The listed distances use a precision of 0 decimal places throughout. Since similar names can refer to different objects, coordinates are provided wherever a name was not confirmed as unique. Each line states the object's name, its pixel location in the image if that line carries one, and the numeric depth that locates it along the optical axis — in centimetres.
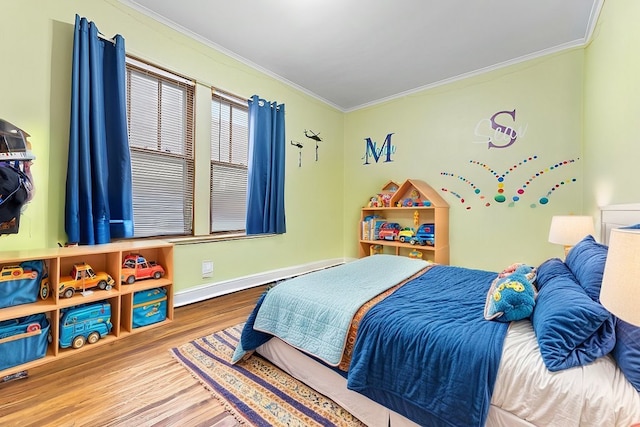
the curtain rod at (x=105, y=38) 221
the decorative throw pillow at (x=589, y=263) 114
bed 92
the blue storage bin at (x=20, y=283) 166
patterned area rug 136
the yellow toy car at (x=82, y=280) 188
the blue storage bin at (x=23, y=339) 160
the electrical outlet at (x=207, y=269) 292
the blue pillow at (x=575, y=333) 95
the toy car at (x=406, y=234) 367
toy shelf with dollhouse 347
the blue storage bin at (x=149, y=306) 223
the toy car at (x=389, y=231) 385
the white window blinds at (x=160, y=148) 250
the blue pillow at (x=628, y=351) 85
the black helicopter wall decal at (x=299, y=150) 387
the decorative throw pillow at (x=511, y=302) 127
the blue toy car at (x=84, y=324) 184
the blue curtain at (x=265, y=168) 329
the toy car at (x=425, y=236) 347
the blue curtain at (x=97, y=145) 204
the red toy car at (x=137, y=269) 220
